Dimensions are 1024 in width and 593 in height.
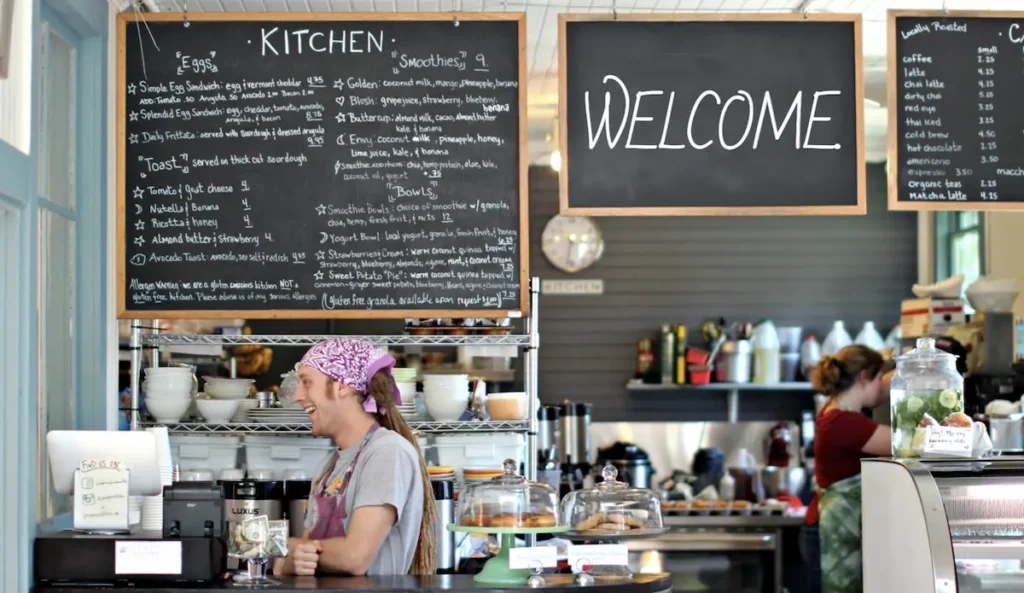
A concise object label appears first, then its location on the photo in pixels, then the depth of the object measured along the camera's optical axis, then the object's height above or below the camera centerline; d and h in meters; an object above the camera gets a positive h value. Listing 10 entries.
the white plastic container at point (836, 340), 8.33 -0.15
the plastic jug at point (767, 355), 8.34 -0.25
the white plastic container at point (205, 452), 4.76 -0.51
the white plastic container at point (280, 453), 4.78 -0.52
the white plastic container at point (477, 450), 4.73 -0.51
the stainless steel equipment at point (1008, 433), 5.32 -0.52
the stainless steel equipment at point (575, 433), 7.28 -0.69
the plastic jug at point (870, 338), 8.35 -0.14
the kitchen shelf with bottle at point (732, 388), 8.32 -0.49
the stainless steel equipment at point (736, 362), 8.31 -0.30
